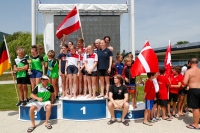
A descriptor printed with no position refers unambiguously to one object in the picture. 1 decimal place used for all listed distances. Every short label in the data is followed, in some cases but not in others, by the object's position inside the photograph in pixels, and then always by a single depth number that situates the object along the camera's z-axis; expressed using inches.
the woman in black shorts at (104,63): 197.0
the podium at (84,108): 192.4
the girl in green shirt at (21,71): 204.1
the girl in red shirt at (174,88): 208.2
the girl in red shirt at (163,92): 196.4
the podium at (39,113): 196.2
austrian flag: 236.2
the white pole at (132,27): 318.7
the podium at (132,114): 196.2
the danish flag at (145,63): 178.1
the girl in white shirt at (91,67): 198.8
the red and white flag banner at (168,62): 205.9
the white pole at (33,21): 301.7
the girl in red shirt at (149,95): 182.7
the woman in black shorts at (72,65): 206.5
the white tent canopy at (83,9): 322.3
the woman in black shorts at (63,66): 217.1
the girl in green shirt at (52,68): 215.3
